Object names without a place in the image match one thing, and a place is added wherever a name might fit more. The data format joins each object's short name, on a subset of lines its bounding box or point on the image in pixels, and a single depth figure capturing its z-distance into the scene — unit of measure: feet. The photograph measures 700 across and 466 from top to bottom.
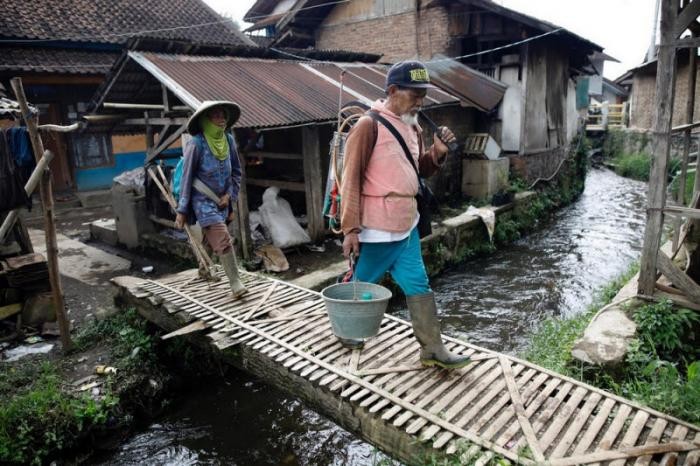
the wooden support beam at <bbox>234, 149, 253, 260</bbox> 24.71
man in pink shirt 11.06
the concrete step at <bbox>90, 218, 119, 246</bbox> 31.99
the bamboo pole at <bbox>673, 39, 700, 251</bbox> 16.74
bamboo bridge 9.61
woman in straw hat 16.20
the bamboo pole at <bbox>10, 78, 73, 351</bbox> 16.90
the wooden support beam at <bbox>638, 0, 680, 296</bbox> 14.62
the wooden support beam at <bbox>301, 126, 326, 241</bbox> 27.32
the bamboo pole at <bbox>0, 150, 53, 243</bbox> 16.76
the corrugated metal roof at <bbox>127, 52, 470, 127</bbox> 22.88
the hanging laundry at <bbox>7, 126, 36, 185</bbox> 19.03
